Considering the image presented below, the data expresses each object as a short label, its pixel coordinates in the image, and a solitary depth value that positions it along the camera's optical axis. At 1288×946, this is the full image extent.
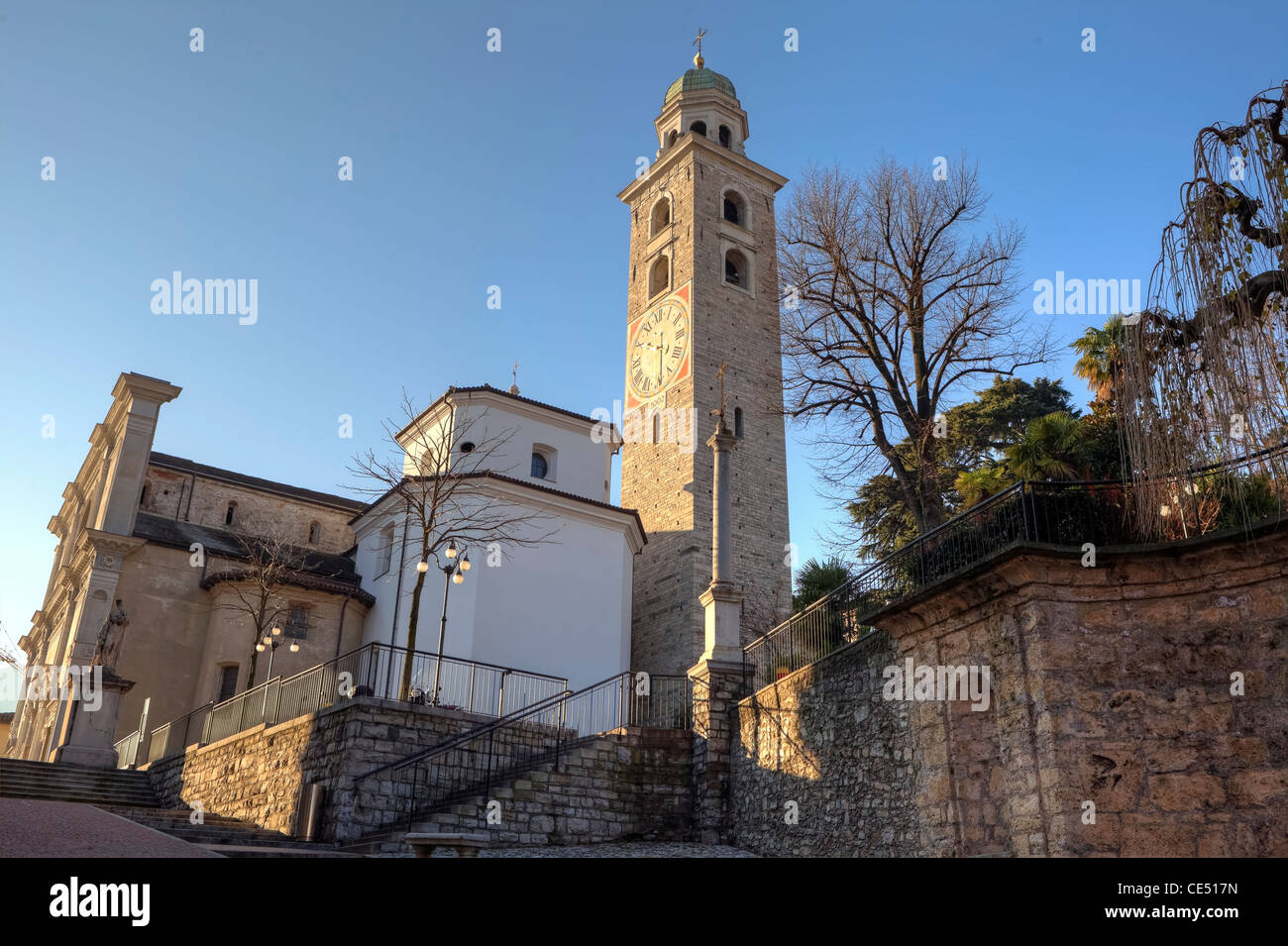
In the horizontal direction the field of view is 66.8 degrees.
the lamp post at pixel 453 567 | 18.42
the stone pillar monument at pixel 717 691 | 16.58
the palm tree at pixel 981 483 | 17.75
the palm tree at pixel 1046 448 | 17.06
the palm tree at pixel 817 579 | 23.47
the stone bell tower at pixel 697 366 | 32.09
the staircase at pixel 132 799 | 13.48
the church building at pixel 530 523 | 25.58
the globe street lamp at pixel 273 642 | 23.45
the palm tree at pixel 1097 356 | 19.36
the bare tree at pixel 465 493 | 22.36
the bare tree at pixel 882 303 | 18.75
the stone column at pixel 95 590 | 25.64
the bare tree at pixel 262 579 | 25.48
